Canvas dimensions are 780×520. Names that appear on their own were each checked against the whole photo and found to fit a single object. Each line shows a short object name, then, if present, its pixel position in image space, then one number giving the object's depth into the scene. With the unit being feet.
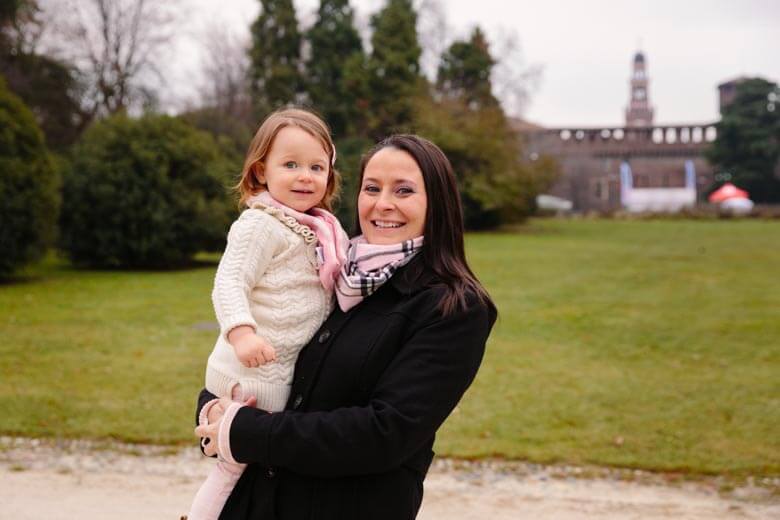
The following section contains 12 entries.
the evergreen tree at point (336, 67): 110.63
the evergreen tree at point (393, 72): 110.11
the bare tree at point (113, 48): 107.24
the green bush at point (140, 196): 59.21
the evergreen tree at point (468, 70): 128.67
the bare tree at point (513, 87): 144.36
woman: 6.35
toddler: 6.95
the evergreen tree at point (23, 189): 48.91
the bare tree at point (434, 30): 142.61
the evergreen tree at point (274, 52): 113.09
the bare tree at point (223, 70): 134.31
